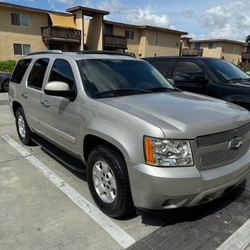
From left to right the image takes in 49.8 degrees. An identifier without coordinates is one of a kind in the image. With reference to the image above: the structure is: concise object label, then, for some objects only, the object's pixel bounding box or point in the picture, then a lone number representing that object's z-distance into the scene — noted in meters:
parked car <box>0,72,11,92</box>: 13.36
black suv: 5.44
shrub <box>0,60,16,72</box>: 21.08
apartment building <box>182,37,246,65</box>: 48.69
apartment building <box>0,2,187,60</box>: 24.09
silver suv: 2.45
